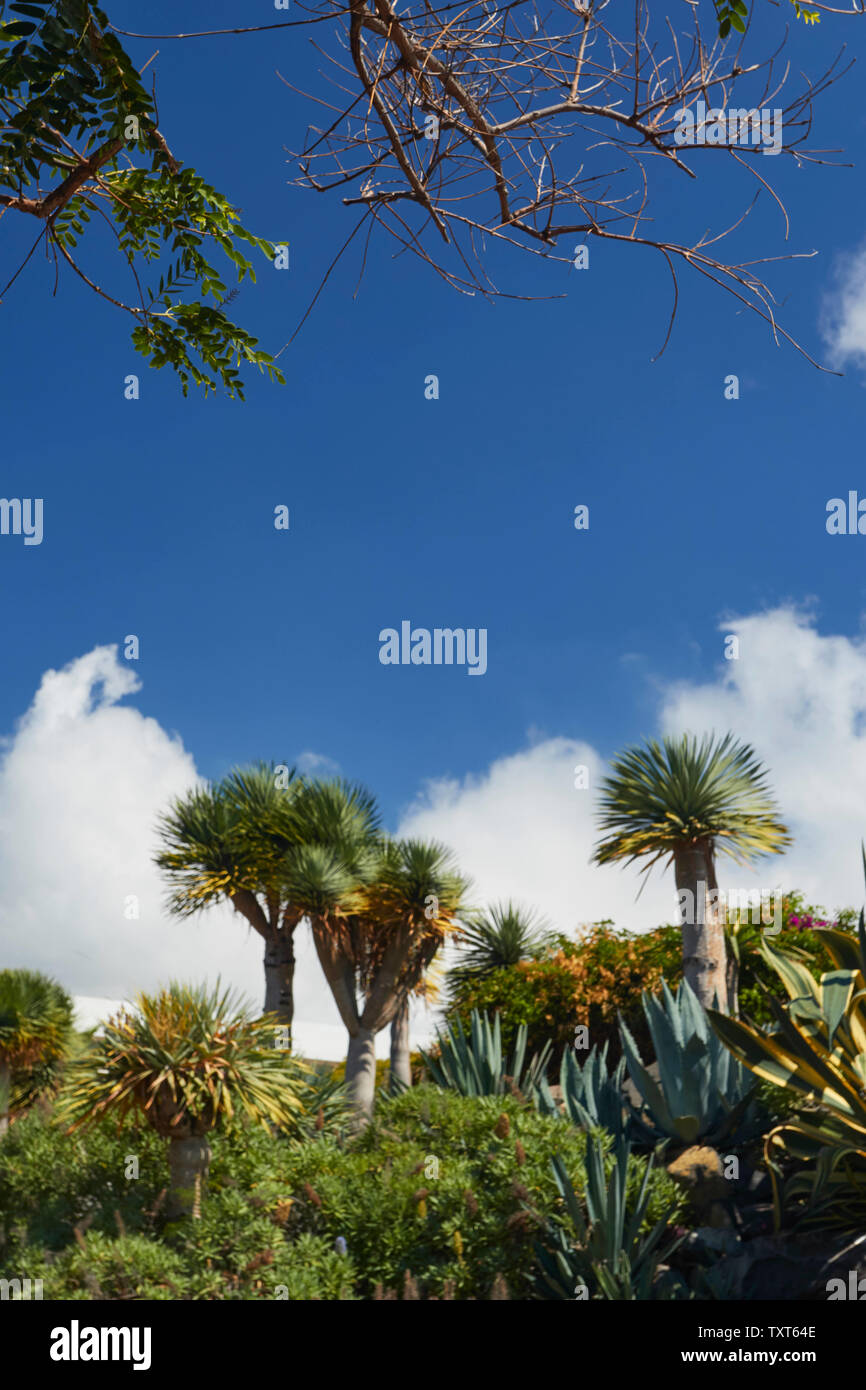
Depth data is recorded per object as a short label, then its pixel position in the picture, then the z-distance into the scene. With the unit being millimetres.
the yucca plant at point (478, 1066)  8203
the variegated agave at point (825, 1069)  5180
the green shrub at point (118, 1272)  5094
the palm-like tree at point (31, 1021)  16750
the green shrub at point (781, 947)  11555
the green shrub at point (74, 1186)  6355
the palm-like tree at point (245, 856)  15641
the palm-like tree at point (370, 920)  14297
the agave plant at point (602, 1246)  5000
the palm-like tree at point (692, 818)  10594
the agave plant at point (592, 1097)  7055
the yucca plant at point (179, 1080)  5891
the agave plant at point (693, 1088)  6762
